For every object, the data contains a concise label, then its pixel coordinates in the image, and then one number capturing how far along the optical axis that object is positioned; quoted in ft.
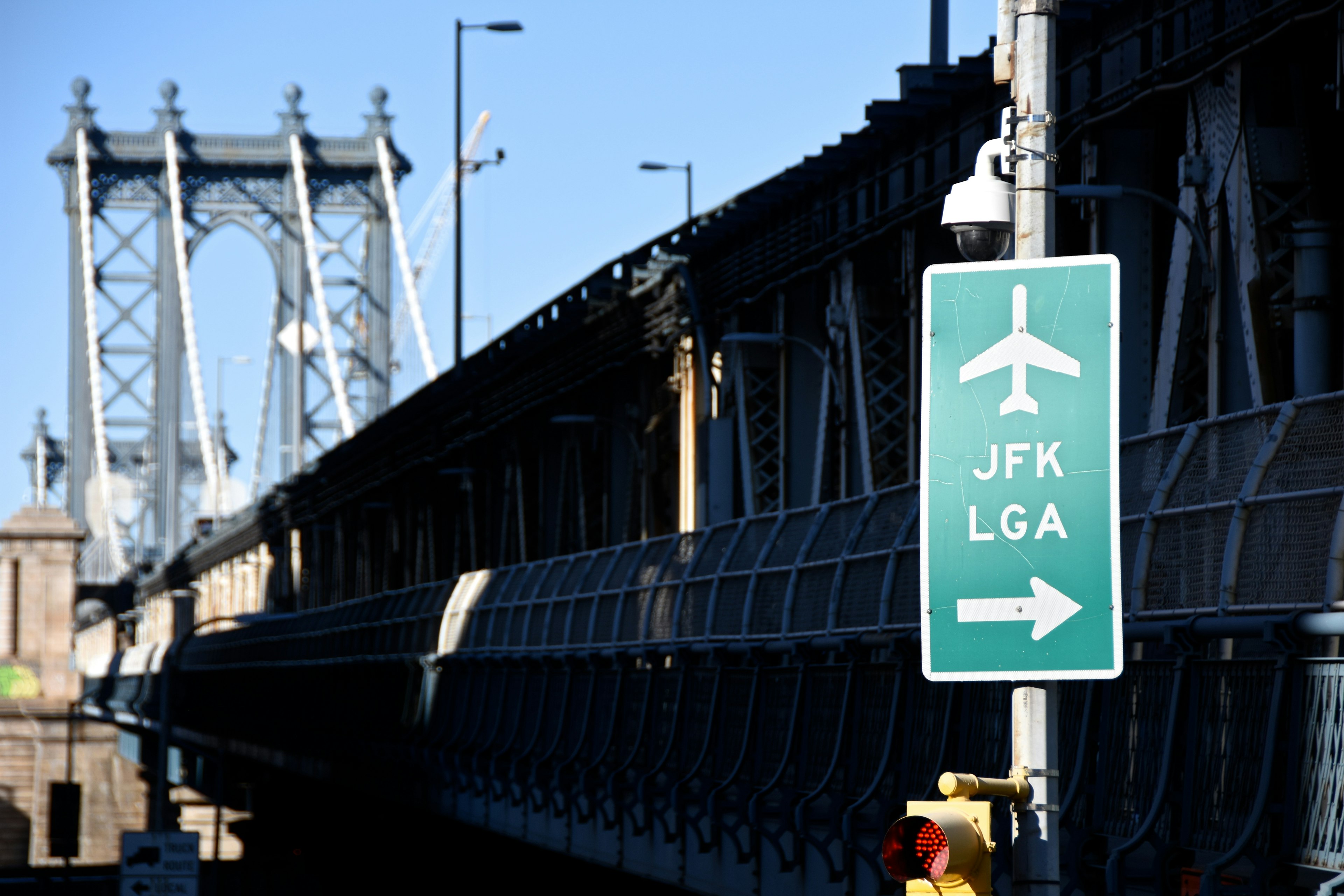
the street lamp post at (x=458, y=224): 306.76
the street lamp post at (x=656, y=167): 286.87
